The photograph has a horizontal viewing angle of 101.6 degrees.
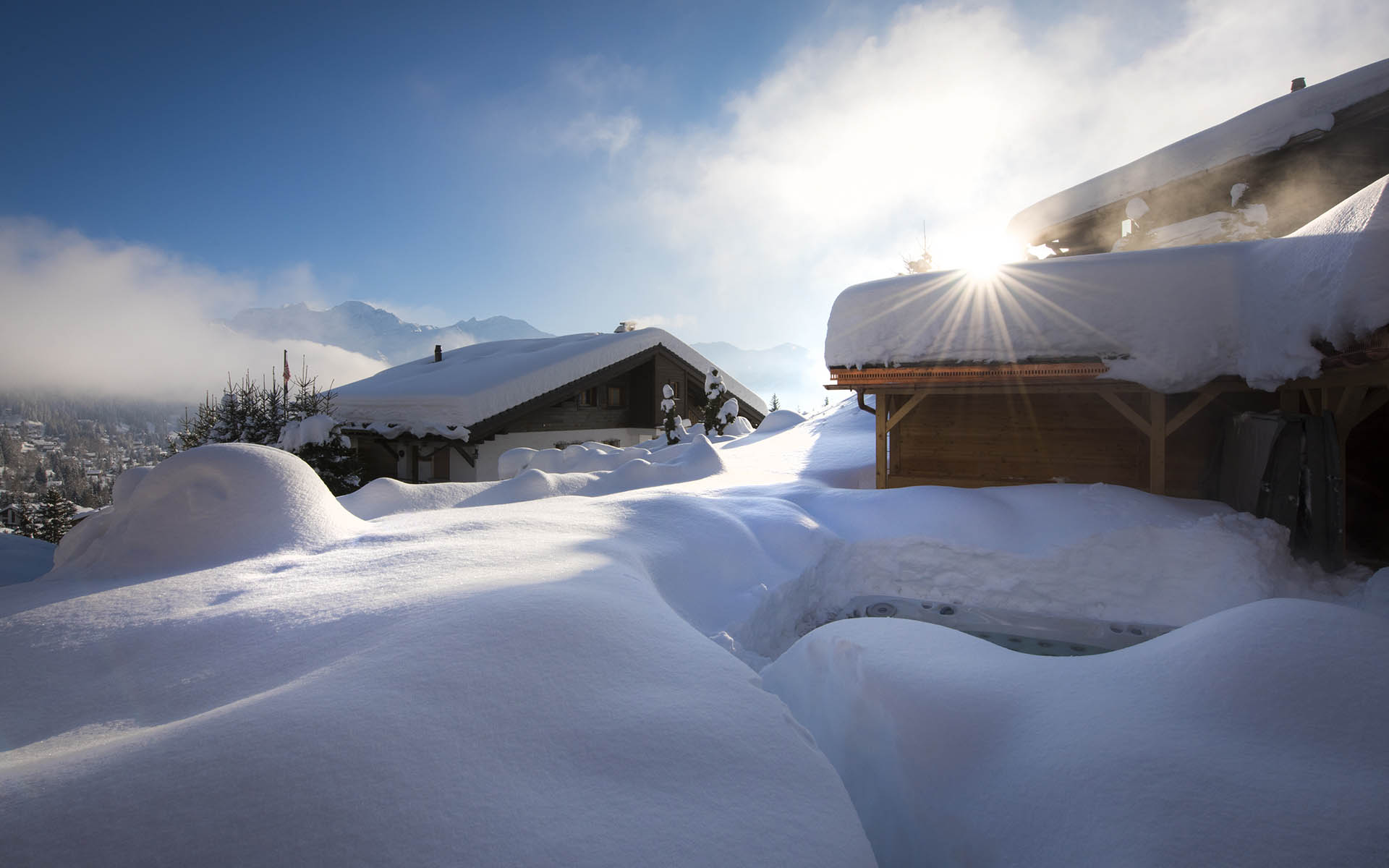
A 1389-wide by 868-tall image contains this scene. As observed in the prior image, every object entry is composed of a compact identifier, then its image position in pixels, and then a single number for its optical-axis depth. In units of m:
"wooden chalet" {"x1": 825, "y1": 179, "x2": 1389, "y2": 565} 5.80
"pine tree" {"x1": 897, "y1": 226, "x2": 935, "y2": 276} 20.58
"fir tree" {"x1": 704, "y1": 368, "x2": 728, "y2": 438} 19.42
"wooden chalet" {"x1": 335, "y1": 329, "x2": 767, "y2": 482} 13.52
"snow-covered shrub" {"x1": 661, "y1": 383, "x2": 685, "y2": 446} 17.61
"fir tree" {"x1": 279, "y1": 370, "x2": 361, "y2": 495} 11.53
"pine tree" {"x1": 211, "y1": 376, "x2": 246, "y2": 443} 12.12
